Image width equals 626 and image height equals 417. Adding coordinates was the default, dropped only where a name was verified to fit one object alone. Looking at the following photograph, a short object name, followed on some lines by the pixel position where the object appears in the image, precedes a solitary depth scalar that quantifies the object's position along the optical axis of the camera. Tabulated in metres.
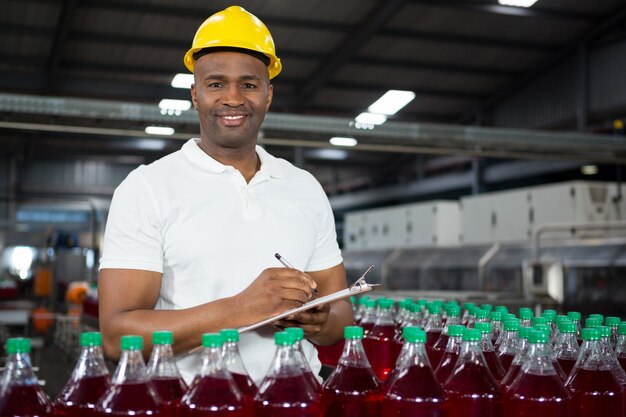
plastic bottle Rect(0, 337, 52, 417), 0.98
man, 1.41
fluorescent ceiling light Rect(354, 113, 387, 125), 5.75
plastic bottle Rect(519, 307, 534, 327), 1.58
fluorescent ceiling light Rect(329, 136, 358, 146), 5.71
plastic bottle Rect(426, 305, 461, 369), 1.62
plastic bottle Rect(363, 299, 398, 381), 2.00
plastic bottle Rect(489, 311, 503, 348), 1.56
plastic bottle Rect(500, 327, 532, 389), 1.21
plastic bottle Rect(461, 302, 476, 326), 1.85
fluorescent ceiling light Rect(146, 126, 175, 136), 5.18
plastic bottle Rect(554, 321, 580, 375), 1.44
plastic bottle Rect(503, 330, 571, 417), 1.13
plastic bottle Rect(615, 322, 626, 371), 1.47
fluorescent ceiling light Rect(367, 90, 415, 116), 11.18
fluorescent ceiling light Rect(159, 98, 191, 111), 9.36
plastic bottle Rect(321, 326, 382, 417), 1.14
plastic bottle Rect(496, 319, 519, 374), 1.39
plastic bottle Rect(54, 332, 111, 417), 1.02
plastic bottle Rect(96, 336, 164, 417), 0.97
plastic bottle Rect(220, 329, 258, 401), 1.06
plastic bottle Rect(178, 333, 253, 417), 1.00
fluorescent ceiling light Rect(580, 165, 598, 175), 10.82
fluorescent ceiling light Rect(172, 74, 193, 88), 9.87
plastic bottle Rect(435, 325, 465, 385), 1.26
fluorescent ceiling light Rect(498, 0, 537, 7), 8.30
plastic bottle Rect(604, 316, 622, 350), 1.58
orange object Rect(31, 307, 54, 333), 9.00
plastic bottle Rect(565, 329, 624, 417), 1.22
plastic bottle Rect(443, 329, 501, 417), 1.16
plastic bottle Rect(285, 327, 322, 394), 1.08
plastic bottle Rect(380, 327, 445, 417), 1.08
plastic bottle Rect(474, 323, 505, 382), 1.35
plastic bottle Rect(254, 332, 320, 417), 1.02
